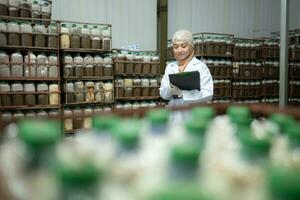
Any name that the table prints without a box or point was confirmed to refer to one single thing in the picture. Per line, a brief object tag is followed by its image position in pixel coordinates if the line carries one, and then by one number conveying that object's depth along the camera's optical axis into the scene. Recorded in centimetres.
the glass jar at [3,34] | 483
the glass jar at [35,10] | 525
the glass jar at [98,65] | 577
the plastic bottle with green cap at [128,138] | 67
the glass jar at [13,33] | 492
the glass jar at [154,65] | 648
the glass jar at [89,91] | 570
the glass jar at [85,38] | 563
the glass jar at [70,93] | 552
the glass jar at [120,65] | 609
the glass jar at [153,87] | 648
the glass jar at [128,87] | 620
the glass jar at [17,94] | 503
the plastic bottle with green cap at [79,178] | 49
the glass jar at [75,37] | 554
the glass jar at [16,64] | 496
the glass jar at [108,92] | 592
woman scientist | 315
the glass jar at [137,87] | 629
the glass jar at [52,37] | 526
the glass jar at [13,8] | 502
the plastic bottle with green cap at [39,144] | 59
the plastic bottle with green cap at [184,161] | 51
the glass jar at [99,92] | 583
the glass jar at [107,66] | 588
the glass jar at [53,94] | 533
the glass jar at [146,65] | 640
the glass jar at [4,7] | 492
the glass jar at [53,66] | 529
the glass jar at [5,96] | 492
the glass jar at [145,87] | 640
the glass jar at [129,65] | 621
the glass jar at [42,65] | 517
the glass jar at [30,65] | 507
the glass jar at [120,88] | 611
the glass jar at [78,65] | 557
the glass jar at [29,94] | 513
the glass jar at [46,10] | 539
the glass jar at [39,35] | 515
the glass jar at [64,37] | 543
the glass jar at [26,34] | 503
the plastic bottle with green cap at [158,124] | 92
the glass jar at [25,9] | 511
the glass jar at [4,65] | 486
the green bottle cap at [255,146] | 64
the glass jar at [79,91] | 562
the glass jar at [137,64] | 630
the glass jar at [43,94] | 524
